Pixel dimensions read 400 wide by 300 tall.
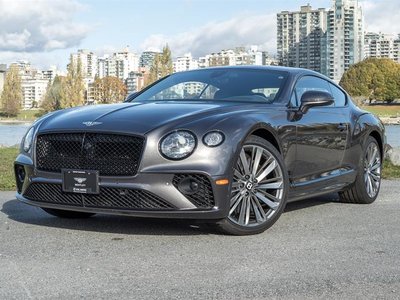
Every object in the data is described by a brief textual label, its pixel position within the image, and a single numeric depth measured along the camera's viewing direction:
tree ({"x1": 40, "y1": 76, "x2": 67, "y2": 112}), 95.66
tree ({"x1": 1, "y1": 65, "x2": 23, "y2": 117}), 110.25
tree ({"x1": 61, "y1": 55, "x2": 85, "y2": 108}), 94.50
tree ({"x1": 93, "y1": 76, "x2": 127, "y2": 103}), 123.75
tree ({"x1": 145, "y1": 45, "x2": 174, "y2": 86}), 77.94
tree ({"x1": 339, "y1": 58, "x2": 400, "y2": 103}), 110.62
